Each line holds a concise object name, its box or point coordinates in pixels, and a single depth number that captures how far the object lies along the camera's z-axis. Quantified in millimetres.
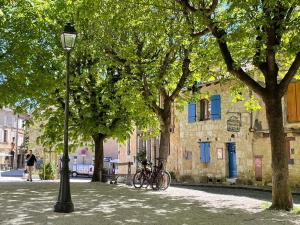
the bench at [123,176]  21088
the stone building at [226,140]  23453
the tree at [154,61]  17094
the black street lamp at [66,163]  10398
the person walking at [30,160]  23688
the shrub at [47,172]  28359
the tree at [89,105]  20797
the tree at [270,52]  10844
